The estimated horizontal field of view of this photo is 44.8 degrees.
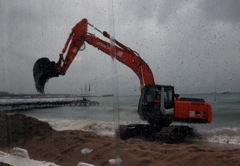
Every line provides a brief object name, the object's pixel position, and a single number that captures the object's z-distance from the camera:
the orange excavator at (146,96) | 11.80
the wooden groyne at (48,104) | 56.77
